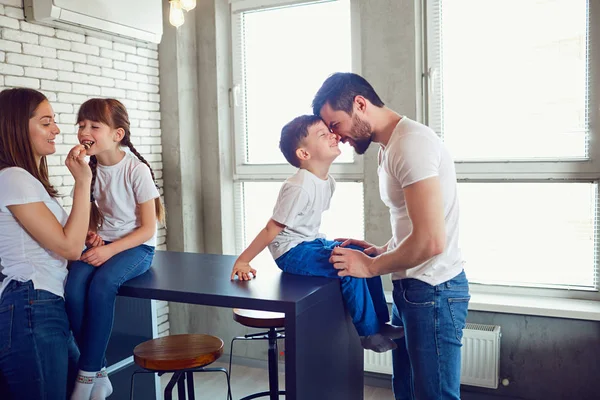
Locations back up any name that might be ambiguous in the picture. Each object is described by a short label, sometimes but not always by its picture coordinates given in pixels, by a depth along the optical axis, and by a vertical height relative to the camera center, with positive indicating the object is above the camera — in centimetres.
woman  199 -23
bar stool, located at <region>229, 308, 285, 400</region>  283 -73
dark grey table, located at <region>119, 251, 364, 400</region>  188 -45
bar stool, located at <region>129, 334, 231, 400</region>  235 -74
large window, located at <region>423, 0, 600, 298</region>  347 +25
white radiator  351 -113
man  185 -20
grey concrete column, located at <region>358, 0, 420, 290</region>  372 +72
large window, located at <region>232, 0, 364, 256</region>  420 +66
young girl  215 -23
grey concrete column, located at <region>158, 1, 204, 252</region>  439 +37
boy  217 -24
